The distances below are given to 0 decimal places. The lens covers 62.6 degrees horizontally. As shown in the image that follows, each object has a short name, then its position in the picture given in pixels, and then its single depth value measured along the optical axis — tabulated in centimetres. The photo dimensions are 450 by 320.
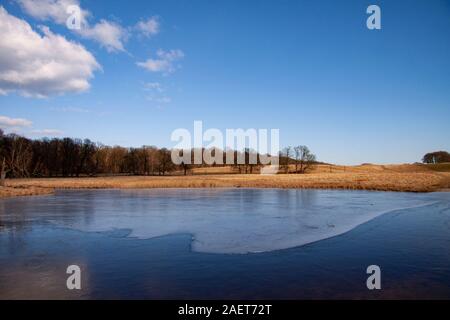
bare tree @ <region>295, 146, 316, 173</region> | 8662
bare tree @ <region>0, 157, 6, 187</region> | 3559
